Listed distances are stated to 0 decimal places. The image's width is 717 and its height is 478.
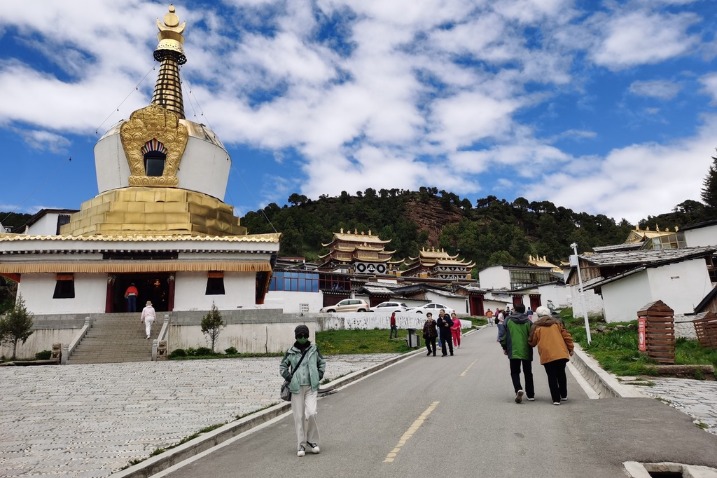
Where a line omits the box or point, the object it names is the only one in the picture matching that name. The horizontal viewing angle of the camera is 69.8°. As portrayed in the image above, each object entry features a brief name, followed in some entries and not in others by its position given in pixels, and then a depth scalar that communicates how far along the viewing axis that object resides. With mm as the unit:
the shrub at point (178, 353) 19069
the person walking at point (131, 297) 22766
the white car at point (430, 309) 37562
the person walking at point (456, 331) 23531
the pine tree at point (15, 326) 17609
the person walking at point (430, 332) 19438
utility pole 19462
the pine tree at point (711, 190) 65062
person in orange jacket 8789
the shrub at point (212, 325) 19328
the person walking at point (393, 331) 27214
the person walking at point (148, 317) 19312
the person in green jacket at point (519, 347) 9258
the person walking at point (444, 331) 19656
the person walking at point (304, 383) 6535
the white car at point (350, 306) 37656
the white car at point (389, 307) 36584
